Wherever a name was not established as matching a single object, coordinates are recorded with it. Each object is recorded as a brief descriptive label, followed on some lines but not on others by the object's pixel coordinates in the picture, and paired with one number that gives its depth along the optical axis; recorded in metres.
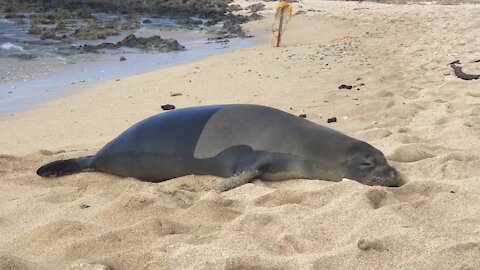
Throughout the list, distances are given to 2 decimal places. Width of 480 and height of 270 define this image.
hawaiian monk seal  3.86
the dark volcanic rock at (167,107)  6.81
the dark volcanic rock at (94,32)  17.27
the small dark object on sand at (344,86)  7.13
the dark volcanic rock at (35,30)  17.94
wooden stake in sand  14.18
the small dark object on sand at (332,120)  5.61
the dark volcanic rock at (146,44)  14.72
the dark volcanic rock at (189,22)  22.12
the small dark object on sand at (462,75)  6.61
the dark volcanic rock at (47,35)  16.81
